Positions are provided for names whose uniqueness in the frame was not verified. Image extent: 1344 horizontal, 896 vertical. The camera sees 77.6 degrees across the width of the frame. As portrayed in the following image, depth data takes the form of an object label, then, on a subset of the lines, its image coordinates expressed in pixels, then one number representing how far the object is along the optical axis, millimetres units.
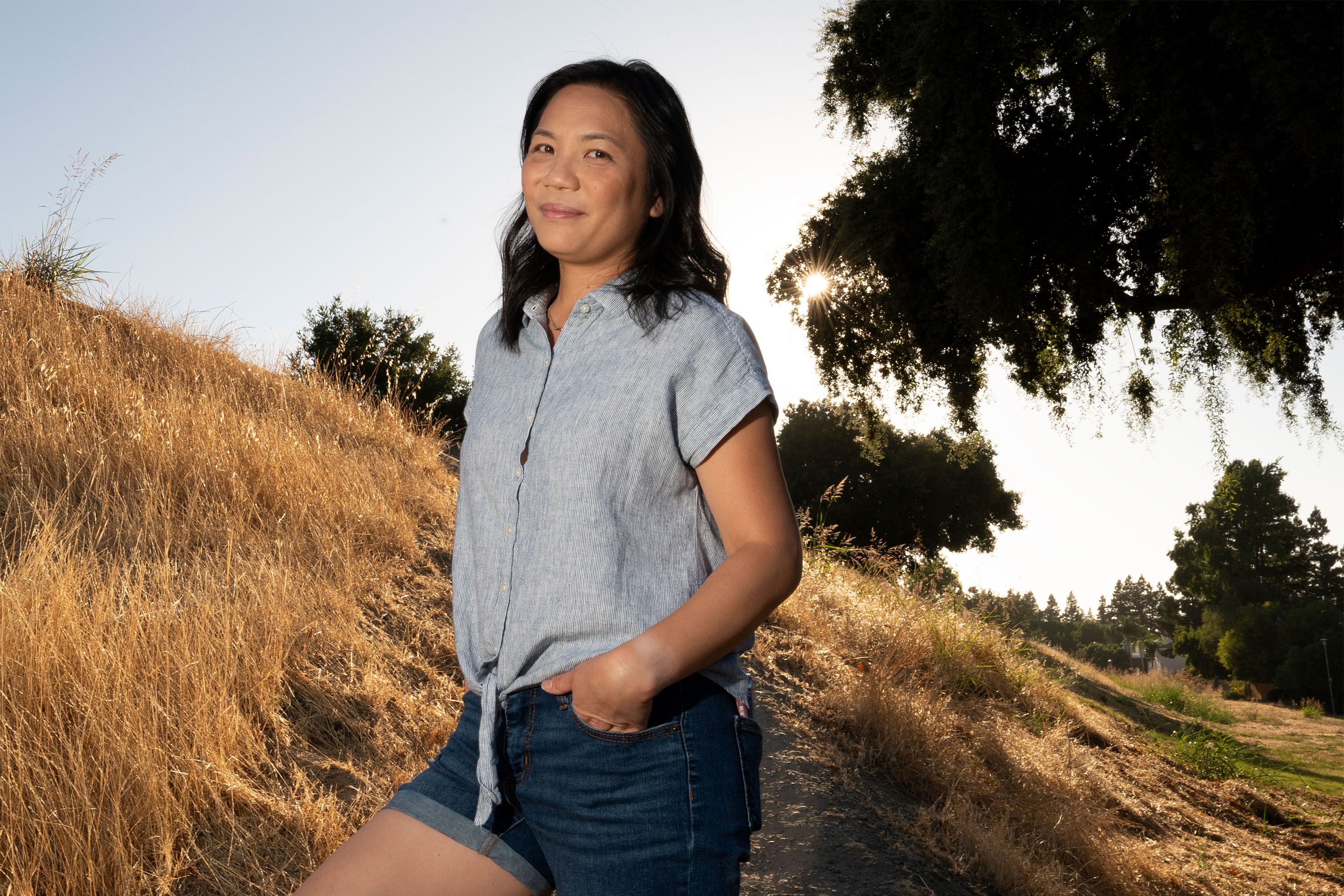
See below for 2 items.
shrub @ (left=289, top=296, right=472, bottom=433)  12703
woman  1100
